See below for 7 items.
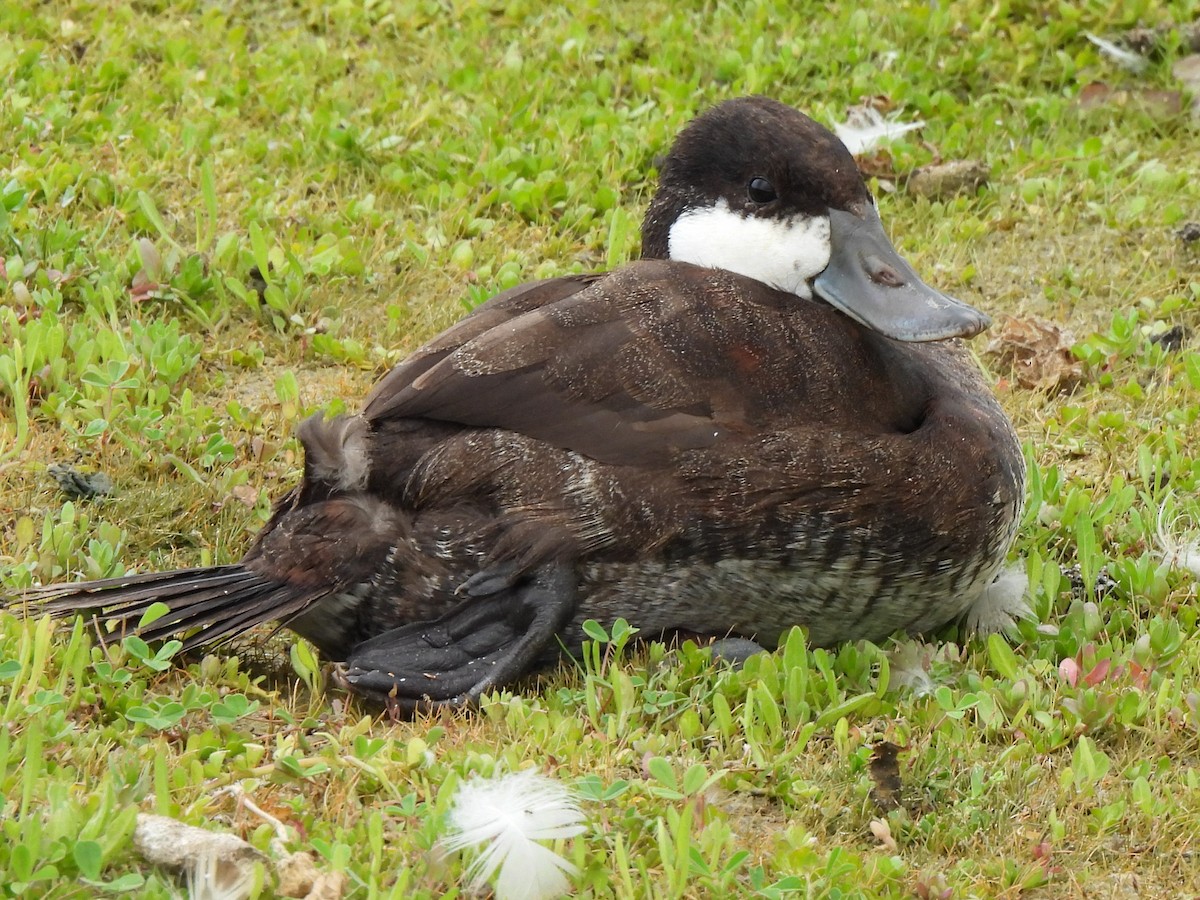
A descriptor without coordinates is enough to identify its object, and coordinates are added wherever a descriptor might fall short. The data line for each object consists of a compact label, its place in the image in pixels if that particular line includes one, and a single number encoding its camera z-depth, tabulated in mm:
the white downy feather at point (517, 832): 5418
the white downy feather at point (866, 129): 12258
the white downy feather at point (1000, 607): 7758
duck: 7043
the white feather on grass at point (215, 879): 5168
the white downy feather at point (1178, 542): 8109
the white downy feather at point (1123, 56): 13203
